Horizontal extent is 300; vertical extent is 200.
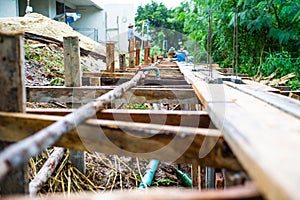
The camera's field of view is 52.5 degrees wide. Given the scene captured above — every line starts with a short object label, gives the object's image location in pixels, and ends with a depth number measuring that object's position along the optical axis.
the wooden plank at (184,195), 0.84
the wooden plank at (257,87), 2.97
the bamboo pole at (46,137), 1.04
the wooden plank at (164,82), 4.60
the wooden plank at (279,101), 1.79
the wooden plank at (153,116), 1.97
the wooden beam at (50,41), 8.84
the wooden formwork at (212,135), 0.89
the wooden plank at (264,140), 0.84
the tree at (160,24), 33.44
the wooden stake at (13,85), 1.69
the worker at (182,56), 12.22
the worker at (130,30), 13.07
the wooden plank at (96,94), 3.19
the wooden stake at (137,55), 9.23
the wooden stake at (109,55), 6.29
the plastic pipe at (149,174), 4.61
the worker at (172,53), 15.48
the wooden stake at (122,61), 6.50
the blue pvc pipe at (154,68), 4.83
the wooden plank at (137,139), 1.41
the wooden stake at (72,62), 3.22
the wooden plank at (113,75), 4.98
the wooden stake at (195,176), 4.63
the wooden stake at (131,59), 8.27
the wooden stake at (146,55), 10.70
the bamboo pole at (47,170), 3.26
